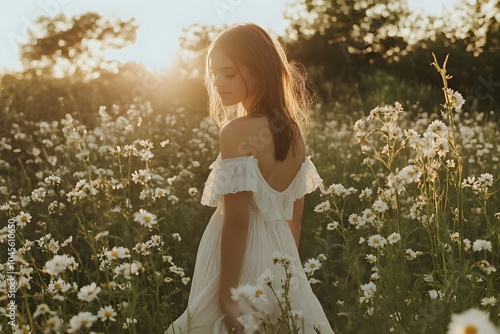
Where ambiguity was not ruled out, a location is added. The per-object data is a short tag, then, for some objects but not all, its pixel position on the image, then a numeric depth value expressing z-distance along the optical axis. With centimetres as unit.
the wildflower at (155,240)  269
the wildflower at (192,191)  371
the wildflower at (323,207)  302
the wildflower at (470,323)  101
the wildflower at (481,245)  254
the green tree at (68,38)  2397
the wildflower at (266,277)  179
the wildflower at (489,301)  230
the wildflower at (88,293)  169
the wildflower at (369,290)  256
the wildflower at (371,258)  280
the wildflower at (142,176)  279
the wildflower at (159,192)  327
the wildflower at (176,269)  290
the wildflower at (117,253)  188
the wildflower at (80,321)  138
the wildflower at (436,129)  244
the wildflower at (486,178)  267
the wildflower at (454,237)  267
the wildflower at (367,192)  299
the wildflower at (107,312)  201
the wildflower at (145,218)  217
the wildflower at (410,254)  277
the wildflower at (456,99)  229
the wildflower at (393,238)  257
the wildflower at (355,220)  295
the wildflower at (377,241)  257
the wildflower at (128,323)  194
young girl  227
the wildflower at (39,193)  348
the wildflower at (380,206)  261
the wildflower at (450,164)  256
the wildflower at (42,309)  157
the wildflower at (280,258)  185
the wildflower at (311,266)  256
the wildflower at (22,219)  297
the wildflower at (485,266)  243
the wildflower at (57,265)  161
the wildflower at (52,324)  141
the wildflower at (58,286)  198
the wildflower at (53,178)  368
